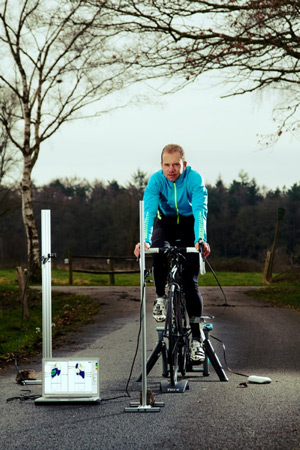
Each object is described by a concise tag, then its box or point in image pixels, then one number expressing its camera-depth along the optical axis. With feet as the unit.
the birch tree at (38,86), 80.74
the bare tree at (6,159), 133.90
